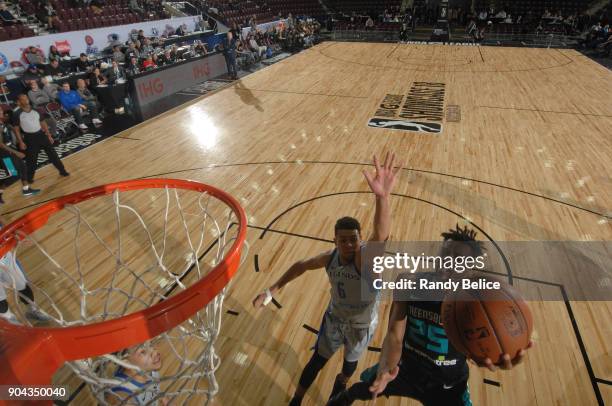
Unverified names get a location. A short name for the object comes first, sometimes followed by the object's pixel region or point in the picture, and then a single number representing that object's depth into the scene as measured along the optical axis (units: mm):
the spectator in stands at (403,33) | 20969
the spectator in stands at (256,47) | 15867
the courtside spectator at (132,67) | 11372
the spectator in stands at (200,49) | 15022
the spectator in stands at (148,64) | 11797
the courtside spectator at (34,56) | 10562
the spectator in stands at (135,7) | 17330
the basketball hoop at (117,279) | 1445
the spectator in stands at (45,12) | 13805
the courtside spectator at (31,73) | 9677
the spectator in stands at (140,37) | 13466
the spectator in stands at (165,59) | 12750
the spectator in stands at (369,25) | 23875
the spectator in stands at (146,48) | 13164
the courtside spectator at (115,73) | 10239
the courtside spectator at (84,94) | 9212
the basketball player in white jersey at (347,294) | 2311
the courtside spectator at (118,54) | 12227
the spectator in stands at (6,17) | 12711
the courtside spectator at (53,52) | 11112
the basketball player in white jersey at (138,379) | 1997
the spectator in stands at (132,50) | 12137
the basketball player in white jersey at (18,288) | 3205
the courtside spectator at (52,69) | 10016
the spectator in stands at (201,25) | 18531
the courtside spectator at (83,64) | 11045
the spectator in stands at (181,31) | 16847
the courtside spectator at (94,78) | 9750
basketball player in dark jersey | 2146
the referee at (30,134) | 5949
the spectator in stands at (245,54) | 15242
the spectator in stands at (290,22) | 22609
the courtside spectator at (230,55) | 13102
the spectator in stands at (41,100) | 8203
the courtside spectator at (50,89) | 8781
